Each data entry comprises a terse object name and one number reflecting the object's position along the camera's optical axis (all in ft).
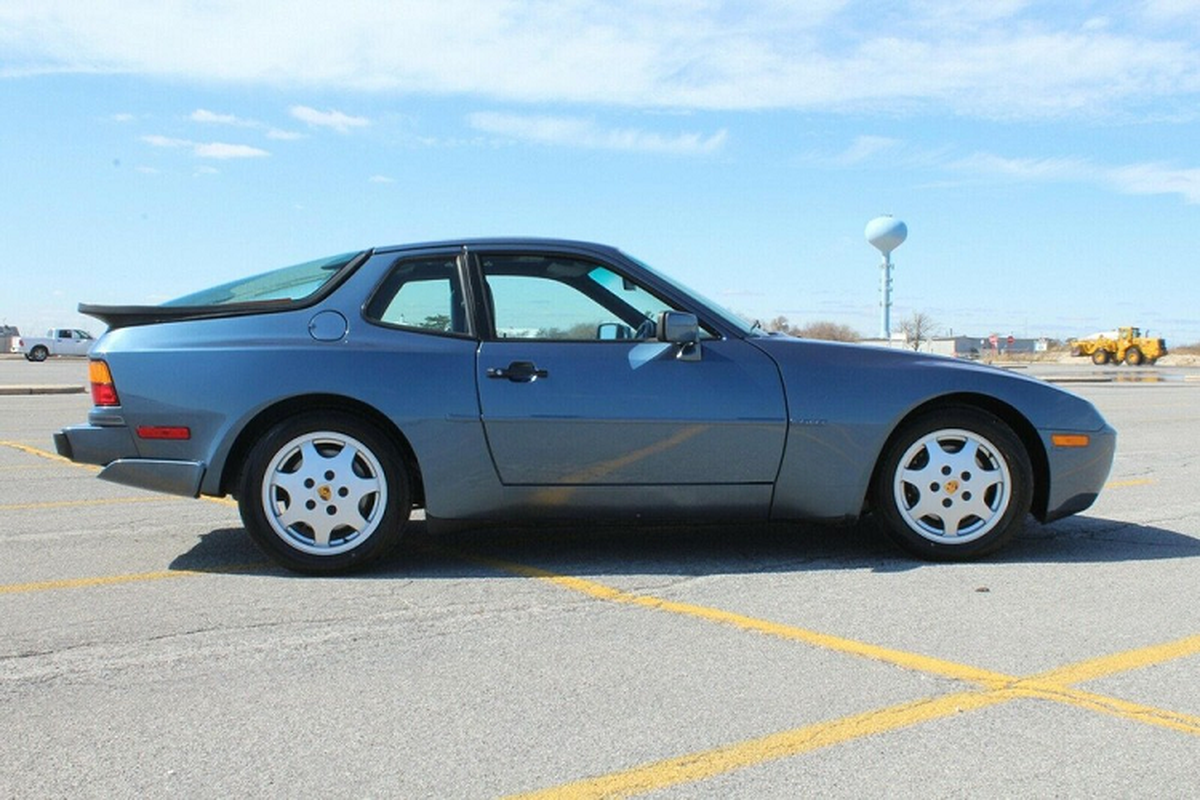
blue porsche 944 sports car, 16.01
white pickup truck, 174.50
